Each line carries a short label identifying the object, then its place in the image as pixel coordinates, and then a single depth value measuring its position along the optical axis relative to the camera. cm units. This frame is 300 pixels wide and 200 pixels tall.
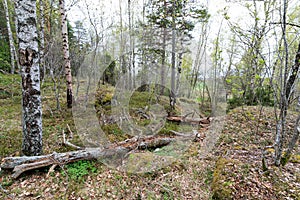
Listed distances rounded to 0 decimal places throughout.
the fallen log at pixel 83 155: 288
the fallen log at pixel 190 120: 696
